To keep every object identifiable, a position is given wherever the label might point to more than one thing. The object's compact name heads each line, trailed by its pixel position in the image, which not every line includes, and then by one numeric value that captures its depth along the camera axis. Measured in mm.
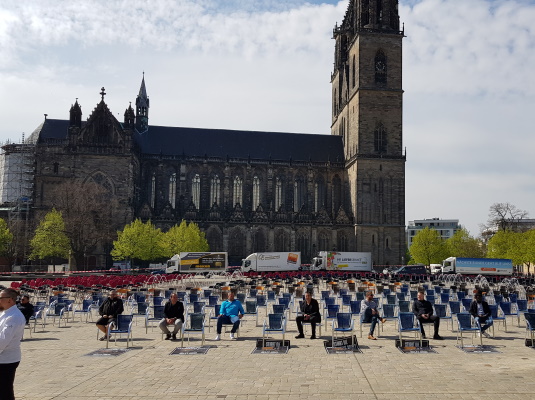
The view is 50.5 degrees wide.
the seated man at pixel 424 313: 15336
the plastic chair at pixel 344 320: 14779
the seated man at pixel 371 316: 15812
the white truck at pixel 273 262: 60969
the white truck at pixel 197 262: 57688
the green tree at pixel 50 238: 55875
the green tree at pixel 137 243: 59031
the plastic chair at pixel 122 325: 14469
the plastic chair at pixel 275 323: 14484
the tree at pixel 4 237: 58562
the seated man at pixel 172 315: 15539
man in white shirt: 6539
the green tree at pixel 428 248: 70500
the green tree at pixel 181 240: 64062
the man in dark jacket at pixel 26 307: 15117
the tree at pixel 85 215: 58156
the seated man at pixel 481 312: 15422
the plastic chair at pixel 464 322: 14433
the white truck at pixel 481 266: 56250
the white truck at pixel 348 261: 60781
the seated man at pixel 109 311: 15055
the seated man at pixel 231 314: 15930
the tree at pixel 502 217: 81038
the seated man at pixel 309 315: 15741
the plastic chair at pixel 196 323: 14727
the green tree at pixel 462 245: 77688
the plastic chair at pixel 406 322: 14578
